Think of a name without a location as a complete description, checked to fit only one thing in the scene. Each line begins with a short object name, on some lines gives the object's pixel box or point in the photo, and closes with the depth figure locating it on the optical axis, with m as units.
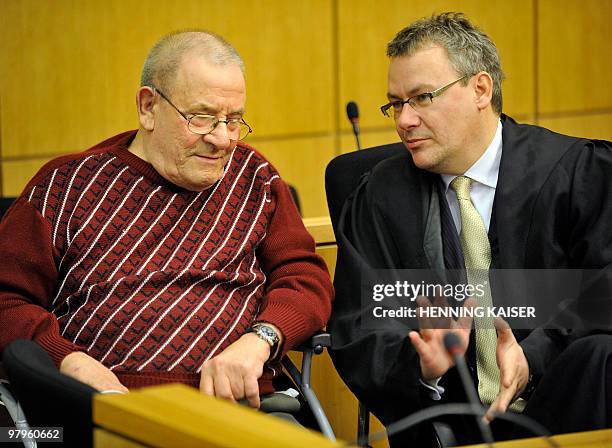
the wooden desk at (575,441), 3.65
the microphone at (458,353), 3.53
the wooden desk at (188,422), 3.47
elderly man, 4.08
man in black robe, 4.08
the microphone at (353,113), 4.50
